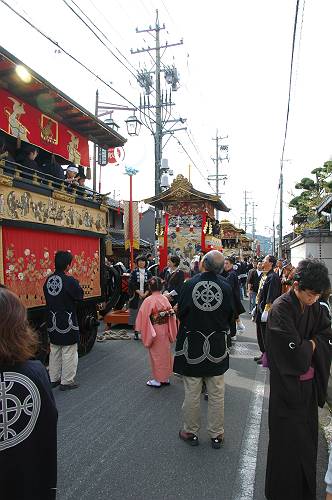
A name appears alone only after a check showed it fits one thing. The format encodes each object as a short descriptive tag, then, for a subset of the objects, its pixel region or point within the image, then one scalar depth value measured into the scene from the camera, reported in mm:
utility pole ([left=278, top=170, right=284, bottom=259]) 25489
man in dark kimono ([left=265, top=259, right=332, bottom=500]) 2551
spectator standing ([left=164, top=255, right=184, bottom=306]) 6448
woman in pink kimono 5316
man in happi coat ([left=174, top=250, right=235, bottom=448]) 3701
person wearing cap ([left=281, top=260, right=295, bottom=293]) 6212
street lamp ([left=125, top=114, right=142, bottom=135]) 13344
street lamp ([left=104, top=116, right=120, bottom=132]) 13780
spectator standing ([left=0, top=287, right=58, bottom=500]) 1503
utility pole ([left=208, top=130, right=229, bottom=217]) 36594
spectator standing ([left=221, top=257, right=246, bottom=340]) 7500
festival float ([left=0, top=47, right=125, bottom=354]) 5348
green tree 15766
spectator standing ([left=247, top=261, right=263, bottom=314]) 10347
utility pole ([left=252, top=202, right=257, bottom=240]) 78825
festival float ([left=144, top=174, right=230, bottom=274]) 14039
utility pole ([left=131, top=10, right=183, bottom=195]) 15953
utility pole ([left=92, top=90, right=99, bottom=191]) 14353
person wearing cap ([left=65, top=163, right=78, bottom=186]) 7784
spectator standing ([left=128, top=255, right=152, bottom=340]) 8758
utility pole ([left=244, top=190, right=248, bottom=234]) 70256
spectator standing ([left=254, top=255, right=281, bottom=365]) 6039
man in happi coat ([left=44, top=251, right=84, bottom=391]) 5164
